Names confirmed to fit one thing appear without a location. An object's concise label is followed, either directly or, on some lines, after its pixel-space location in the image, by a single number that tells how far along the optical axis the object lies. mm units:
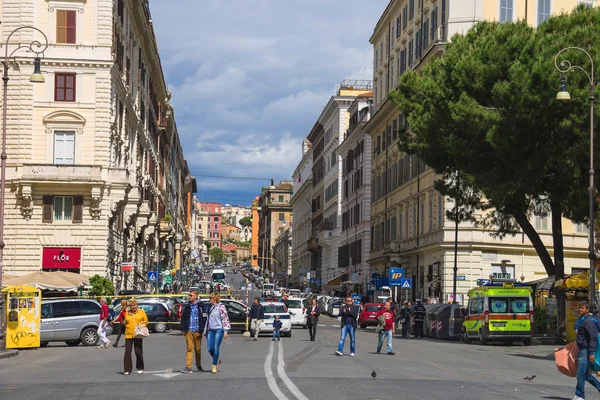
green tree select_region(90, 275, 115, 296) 50938
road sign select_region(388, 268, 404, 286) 58312
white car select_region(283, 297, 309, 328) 55781
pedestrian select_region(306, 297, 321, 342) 40238
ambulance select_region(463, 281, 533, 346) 38688
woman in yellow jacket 21625
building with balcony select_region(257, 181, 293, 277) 191875
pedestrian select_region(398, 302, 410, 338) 46688
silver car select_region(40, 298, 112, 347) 36156
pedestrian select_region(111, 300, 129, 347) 22178
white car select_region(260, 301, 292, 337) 43781
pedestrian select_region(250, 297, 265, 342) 41156
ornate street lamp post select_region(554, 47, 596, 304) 32625
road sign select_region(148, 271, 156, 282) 64000
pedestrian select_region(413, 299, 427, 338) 47594
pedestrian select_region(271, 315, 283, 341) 40094
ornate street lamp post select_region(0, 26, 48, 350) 32588
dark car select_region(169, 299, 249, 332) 47031
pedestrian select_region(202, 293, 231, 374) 22203
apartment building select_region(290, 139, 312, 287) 138250
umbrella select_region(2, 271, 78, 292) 45969
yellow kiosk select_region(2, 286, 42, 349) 33844
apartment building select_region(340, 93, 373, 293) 88125
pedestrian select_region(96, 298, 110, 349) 35688
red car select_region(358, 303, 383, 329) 59781
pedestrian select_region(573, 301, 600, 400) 17219
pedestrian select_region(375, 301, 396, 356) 30762
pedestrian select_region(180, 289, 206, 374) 21938
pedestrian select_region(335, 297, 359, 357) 29391
